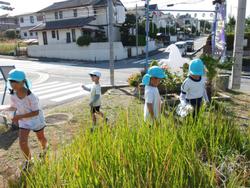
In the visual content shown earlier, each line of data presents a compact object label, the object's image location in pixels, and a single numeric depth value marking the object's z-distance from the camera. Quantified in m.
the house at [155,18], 34.00
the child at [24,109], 3.02
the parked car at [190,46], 27.85
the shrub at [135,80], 7.31
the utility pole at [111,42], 8.67
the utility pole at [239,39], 6.71
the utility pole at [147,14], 10.47
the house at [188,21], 67.77
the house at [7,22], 50.23
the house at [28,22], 42.33
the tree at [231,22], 28.09
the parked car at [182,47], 24.31
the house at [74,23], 25.22
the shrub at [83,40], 22.60
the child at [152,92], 2.94
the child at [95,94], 4.43
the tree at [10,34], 43.32
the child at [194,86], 3.50
